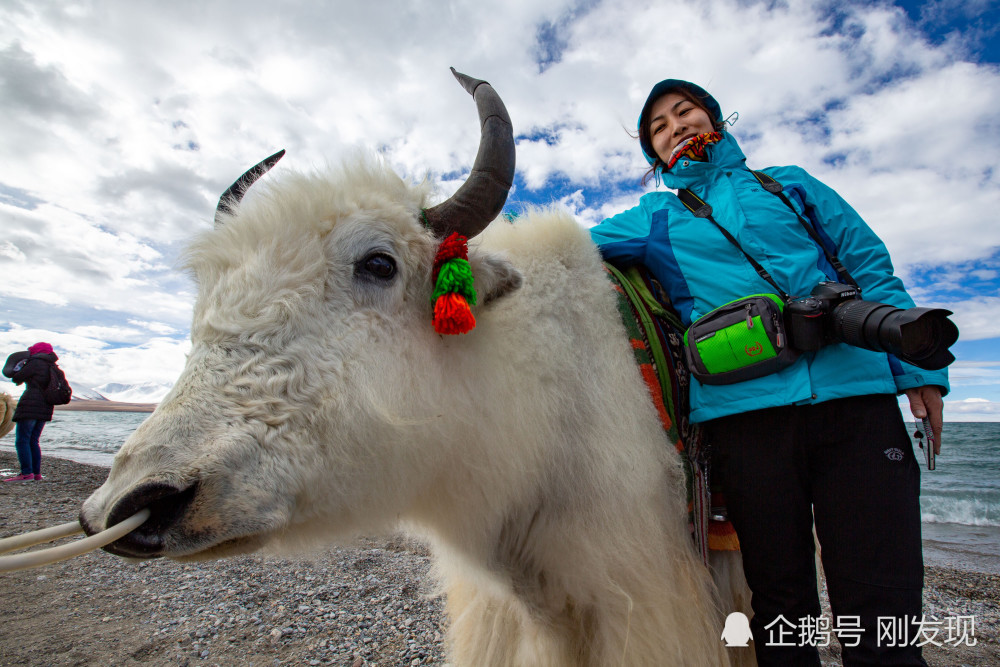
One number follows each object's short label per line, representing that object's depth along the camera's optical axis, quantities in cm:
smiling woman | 154
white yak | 116
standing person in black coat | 740
